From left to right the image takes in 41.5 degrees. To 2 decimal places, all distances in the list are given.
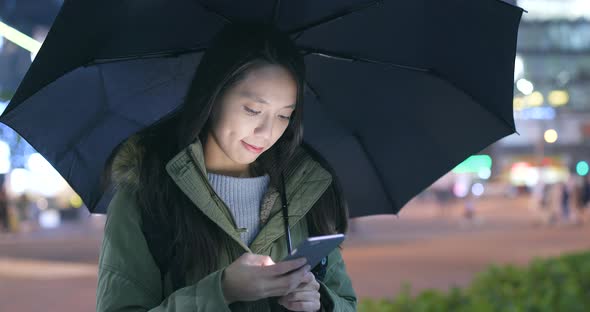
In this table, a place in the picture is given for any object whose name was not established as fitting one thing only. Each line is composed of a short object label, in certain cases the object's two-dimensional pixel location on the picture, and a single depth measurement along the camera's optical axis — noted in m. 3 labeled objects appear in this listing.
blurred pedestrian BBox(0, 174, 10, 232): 20.27
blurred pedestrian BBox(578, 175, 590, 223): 20.47
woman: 1.86
